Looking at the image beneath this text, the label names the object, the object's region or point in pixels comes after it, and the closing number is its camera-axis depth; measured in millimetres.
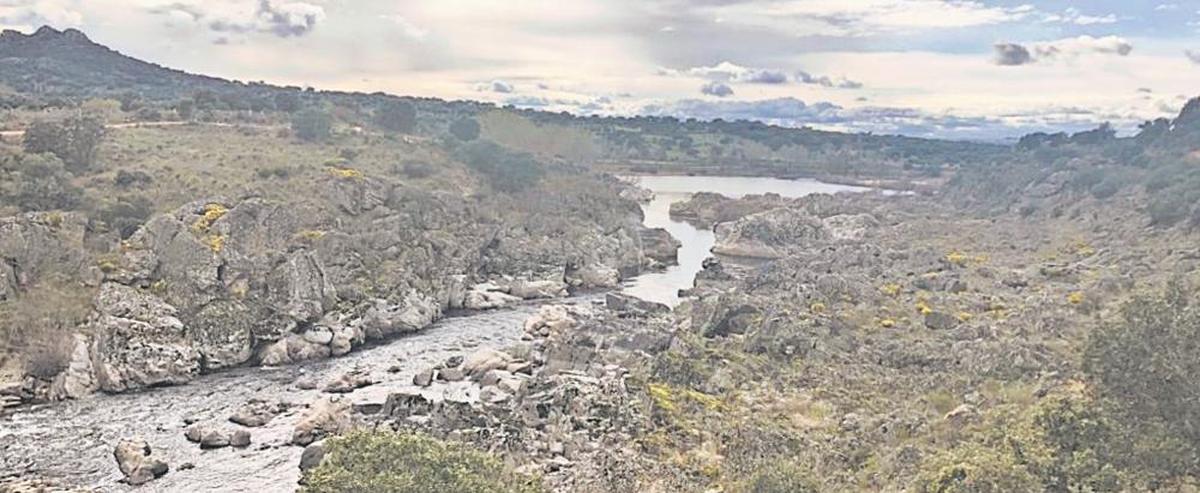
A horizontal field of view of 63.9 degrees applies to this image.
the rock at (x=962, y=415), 36875
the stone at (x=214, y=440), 43125
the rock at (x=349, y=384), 53031
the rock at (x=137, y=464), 38538
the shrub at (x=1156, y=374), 26484
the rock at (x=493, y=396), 46938
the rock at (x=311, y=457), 38094
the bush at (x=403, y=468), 24984
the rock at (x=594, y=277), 90481
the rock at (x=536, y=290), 83625
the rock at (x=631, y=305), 71438
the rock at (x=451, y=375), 54969
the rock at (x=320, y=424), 44094
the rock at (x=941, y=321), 57719
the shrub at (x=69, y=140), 78250
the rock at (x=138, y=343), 52656
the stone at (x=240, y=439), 43312
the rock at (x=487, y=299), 78812
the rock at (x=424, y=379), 53500
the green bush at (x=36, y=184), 68062
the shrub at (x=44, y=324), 51719
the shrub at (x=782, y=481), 29281
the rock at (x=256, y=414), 46312
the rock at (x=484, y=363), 55375
